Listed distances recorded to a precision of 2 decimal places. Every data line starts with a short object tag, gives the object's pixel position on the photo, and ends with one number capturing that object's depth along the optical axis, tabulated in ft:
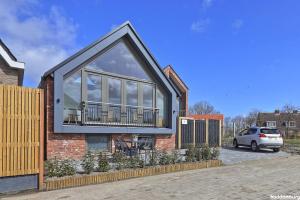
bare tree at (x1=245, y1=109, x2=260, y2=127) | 138.48
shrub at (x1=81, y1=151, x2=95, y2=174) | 22.77
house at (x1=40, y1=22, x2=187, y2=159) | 32.91
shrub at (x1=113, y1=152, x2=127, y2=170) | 24.76
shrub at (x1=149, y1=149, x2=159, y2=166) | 26.93
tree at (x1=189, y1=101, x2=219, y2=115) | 151.01
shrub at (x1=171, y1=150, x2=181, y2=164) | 28.36
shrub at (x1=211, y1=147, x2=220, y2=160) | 32.17
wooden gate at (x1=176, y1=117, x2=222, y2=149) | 47.82
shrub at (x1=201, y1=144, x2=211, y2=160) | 31.33
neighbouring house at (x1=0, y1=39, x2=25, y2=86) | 31.73
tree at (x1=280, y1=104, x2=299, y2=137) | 137.11
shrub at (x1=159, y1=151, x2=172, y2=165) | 27.56
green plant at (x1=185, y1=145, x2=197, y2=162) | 29.75
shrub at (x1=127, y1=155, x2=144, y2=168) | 25.43
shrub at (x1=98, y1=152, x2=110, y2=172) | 23.65
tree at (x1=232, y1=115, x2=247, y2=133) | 133.30
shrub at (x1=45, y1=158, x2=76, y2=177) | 21.25
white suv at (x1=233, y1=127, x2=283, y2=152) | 48.79
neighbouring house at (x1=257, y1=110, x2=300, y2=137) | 142.45
